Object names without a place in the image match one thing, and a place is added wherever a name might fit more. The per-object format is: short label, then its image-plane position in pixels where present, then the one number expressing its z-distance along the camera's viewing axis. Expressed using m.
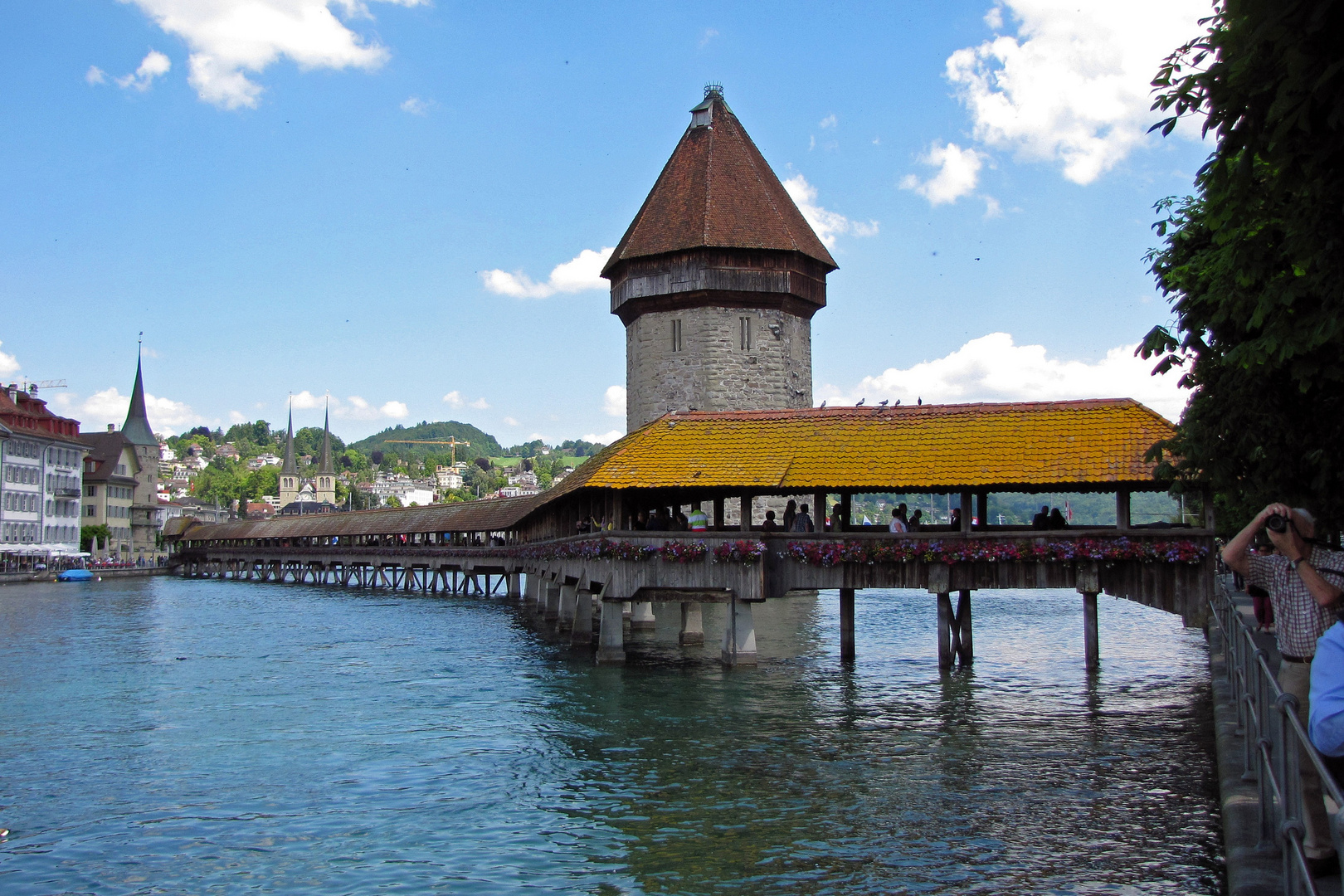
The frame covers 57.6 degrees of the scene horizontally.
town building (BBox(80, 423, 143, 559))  89.88
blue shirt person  4.21
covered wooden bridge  17.25
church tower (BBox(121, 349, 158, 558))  99.25
